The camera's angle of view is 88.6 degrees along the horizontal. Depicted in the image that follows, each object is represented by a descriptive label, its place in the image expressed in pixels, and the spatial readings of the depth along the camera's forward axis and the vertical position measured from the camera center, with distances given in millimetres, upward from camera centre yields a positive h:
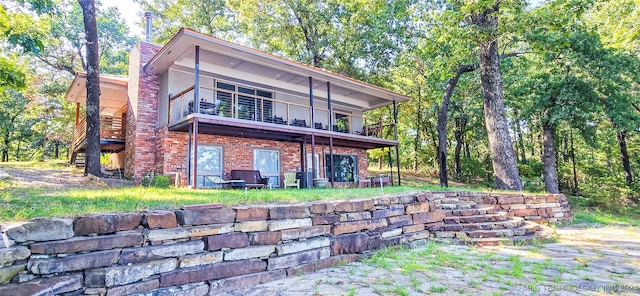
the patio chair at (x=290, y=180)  11559 -190
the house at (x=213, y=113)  9992 +2251
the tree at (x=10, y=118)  21672 +4521
